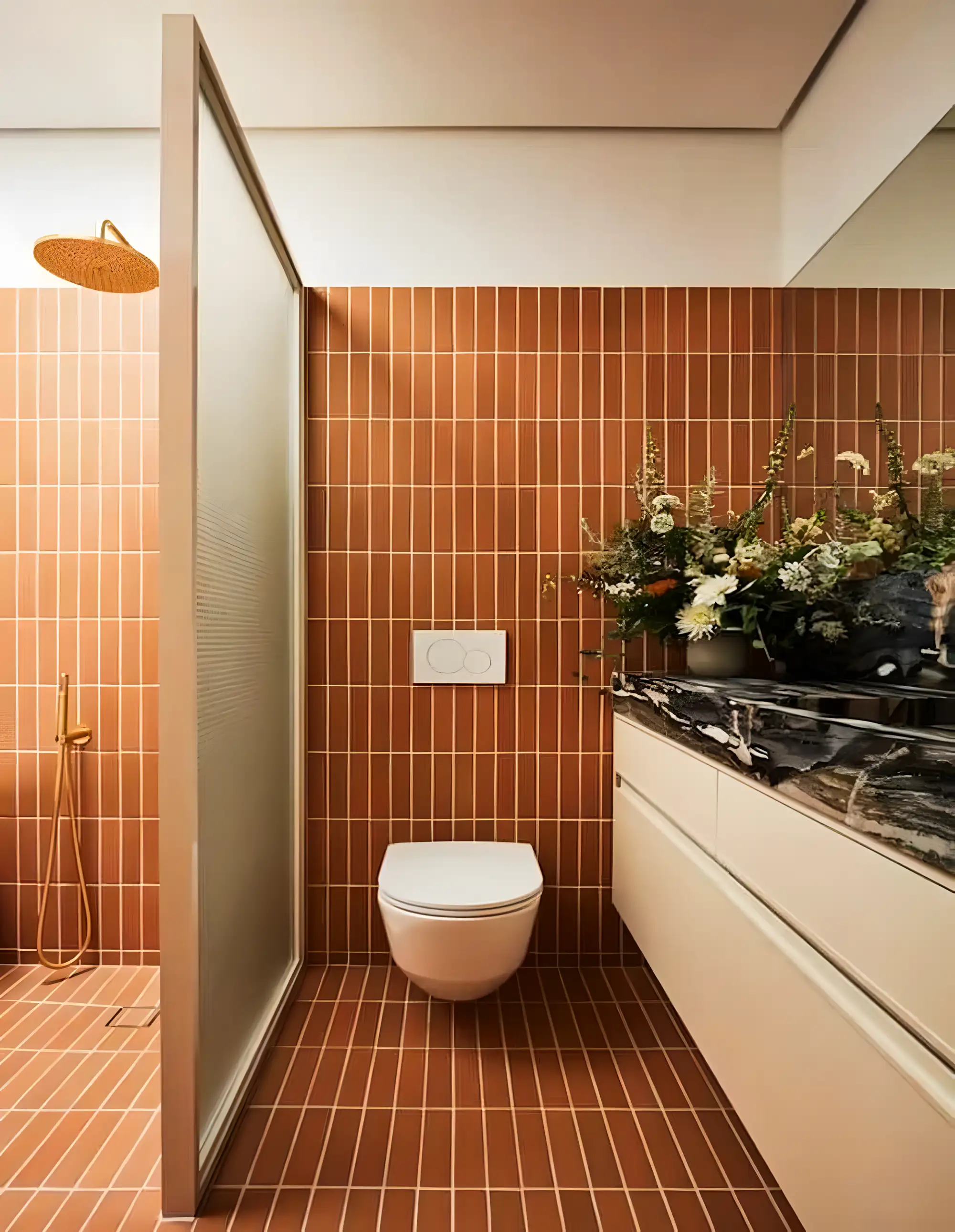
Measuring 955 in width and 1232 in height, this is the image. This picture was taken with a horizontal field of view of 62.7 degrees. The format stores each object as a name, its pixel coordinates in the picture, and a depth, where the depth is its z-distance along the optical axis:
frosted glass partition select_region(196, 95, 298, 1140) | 1.46
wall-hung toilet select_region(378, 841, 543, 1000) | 1.65
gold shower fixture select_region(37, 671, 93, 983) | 2.19
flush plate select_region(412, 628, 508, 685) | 2.27
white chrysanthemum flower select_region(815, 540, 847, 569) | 1.82
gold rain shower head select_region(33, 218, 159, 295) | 1.80
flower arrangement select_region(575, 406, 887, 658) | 1.85
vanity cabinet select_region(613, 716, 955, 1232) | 0.77
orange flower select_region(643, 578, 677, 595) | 2.00
